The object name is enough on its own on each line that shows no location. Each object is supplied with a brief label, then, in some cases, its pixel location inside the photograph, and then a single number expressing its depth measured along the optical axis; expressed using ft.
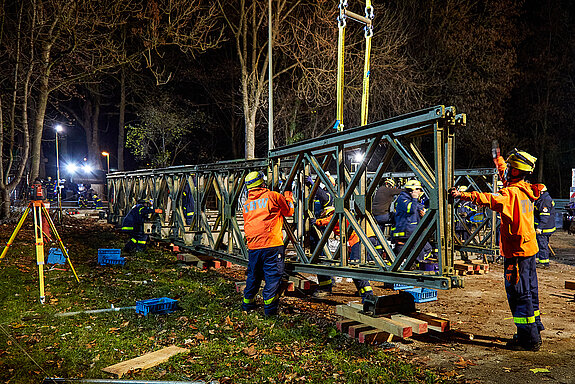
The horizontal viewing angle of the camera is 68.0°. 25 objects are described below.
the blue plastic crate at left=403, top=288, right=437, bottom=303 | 21.74
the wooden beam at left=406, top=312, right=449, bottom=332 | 15.71
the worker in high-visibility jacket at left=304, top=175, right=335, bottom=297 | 22.85
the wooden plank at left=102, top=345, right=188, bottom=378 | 13.35
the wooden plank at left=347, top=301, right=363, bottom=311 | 16.87
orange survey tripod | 20.03
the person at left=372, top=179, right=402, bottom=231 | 28.86
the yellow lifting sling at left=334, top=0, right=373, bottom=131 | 24.00
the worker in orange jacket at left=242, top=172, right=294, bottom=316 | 19.01
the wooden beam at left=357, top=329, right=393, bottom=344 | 15.51
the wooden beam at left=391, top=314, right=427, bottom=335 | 14.85
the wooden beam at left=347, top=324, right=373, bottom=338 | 15.98
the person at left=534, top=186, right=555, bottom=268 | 31.94
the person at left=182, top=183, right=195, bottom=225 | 38.58
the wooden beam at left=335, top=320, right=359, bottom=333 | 16.49
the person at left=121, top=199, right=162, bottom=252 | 33.12
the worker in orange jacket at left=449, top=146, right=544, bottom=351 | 15.58
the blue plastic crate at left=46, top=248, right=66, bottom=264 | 28.04
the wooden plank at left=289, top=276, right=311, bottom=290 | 21.51
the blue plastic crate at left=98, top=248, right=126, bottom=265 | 29.17
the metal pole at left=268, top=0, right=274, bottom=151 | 55.77
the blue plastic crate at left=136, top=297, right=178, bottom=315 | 19.01
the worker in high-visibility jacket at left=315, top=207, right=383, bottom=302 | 21.63
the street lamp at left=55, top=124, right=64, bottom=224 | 48.50
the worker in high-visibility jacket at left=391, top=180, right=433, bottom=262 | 25.91
